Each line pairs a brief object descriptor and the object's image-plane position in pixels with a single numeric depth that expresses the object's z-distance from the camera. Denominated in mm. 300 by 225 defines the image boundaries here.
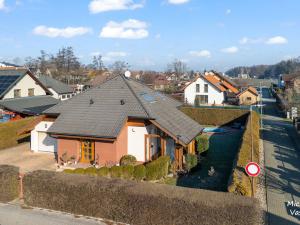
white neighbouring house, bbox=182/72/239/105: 54571
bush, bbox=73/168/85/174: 14774
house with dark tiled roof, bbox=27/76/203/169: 17959
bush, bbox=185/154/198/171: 17570
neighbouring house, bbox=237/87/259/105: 56760
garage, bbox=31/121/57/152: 21923
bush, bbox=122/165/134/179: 15078
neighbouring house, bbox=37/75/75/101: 41172
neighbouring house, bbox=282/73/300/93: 61964
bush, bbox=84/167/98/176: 14875
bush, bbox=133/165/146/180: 15213
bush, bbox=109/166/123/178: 15041
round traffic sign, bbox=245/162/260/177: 10590
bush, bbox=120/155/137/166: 17716
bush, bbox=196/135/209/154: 20707
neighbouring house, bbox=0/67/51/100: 31089
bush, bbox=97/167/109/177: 14958
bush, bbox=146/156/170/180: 15698
